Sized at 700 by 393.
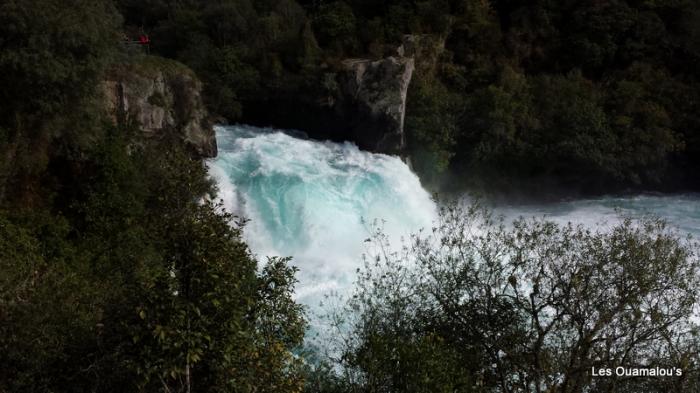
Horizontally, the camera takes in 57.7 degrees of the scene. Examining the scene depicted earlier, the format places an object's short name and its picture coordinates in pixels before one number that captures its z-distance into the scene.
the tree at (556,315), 8.94
